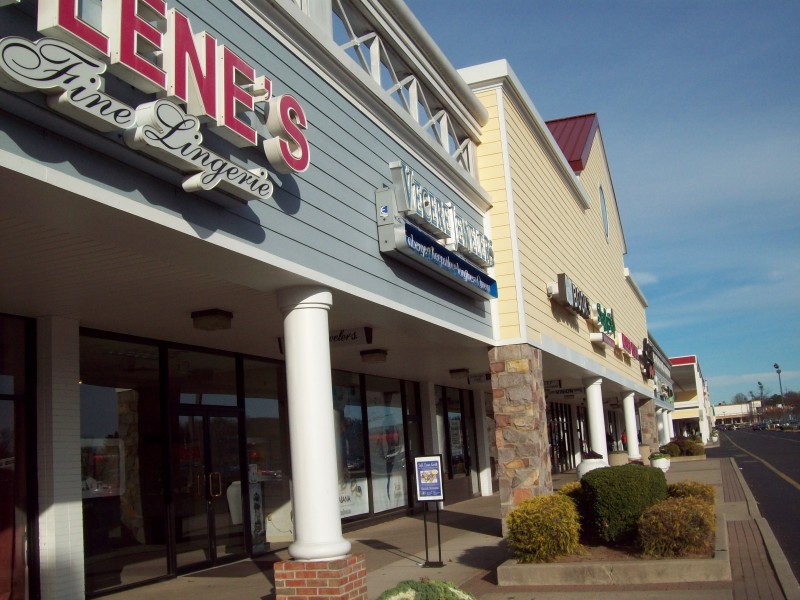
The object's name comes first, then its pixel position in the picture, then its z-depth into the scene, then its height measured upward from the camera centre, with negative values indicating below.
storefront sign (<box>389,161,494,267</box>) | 10.14 +2.68
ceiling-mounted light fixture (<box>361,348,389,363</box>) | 13.86 +1.10
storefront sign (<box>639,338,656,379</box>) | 34.43 +1.76
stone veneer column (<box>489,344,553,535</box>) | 13.31 -0.25
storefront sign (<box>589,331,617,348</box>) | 21.02 +1.72
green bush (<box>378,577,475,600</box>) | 6.19 -1.31
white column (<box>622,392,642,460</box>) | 29.58 -0.85
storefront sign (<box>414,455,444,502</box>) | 10.95 -0.83
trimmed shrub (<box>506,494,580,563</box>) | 9.61 -1.43
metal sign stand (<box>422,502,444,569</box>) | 11.07 -1.97
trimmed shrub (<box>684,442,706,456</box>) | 38.91 -2.40
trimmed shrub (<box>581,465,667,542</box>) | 10.17 -1.18
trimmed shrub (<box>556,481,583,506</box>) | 11.30 -1.16
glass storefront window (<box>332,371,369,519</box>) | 16.23 -0.47
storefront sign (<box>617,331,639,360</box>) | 26.37 +1.99
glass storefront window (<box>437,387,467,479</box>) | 21.97 -0.36
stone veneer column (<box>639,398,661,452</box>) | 37.34 -0.82
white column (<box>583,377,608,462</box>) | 20.50 -0.24
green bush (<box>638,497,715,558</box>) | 9.20 -1.47
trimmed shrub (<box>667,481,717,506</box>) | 11.82 -1.32
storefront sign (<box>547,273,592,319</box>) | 16.55 +2.34
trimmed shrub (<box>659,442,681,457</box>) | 39.22 -2.32
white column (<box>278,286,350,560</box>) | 7.88 +0.00
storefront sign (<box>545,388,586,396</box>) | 24.88 +0.51
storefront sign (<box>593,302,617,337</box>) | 21.28 +2.30
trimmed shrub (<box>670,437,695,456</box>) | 40.05 -2.15
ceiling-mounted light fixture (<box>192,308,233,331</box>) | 9.70 +1.32
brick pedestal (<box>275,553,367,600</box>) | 7.60 -1.43
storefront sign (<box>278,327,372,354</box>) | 11.45 +1.21
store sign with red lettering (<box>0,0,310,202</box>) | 4.82 +2.39
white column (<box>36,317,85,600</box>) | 8.77 -0.19
